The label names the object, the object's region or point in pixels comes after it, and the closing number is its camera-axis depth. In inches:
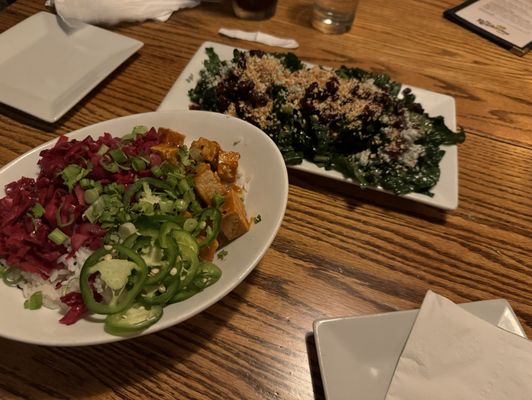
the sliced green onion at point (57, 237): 11.6
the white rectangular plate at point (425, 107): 15.3
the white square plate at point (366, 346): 10.8
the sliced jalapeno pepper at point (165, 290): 10.6
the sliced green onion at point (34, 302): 10.9
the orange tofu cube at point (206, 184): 13.0
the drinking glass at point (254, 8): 23.8
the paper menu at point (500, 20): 24.0
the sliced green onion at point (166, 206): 12.3
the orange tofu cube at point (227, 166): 14.0
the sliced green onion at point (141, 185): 12.5
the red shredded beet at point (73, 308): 10.6
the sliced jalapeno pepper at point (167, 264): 10.7
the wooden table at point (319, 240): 11.7
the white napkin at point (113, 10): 22.2
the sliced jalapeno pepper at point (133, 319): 10.1
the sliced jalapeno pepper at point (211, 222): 12.0
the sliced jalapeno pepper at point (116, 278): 10.4
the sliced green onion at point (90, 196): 12.3
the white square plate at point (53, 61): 18.0
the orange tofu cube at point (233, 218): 12.3
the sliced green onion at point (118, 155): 13.2
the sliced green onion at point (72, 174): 12.5
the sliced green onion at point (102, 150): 13.3
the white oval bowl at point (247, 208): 10.2
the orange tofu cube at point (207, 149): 14.0
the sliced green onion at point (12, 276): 11.4
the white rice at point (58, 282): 11.1
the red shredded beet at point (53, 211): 11.5
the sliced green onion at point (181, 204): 12.5
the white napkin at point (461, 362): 10.7
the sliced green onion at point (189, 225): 11.9
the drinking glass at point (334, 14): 23.3
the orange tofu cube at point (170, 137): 14.6
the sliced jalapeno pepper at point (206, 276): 11.1
